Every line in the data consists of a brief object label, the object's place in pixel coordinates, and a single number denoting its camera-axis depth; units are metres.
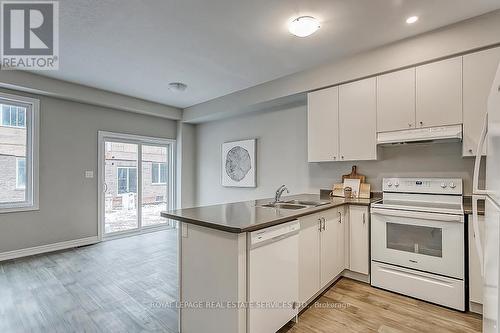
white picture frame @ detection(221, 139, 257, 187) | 4.51
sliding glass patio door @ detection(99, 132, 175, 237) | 4.66
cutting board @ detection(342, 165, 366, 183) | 3.19
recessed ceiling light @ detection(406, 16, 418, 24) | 2.24
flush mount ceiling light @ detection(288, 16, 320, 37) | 2.25
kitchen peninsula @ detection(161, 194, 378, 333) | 1.53
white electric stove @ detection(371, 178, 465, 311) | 2.18
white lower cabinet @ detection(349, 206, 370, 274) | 2.70
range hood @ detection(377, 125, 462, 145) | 2.33
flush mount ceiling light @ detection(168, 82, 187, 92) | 3.87
